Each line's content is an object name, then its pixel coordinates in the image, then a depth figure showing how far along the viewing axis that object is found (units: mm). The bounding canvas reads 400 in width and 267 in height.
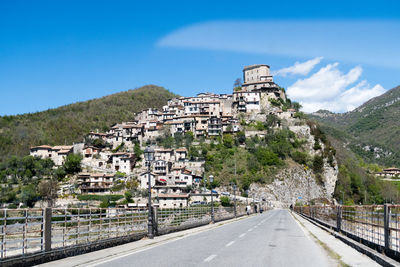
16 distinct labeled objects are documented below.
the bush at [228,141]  127412
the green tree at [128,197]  94706
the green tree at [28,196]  96238
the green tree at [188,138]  129288
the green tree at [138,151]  123625
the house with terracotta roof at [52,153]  126531
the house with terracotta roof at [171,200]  91438
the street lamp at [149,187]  18031
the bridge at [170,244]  10398
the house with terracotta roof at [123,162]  114844
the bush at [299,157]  123625
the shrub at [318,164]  122062
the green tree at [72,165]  115812
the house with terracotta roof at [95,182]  104000
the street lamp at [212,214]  31906
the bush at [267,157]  118644
